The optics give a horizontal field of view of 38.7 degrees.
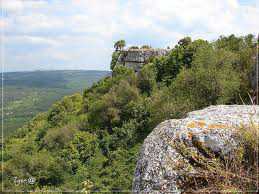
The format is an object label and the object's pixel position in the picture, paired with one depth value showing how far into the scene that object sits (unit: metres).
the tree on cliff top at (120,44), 55.50
